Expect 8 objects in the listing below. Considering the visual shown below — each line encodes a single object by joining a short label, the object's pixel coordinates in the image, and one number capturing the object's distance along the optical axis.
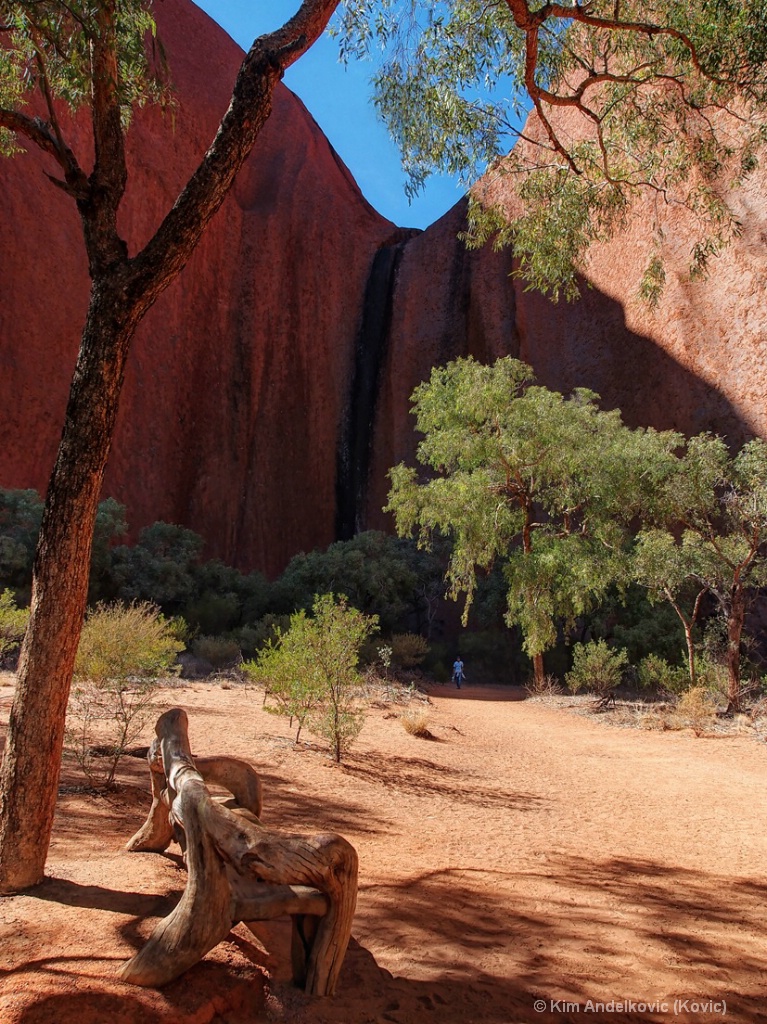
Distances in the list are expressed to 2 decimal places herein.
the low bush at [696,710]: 11.39
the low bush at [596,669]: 14.99
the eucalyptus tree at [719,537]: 12.38
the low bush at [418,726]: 9.34
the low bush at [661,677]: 14.83
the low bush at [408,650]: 18.88
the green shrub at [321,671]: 7.34
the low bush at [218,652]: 15.45
